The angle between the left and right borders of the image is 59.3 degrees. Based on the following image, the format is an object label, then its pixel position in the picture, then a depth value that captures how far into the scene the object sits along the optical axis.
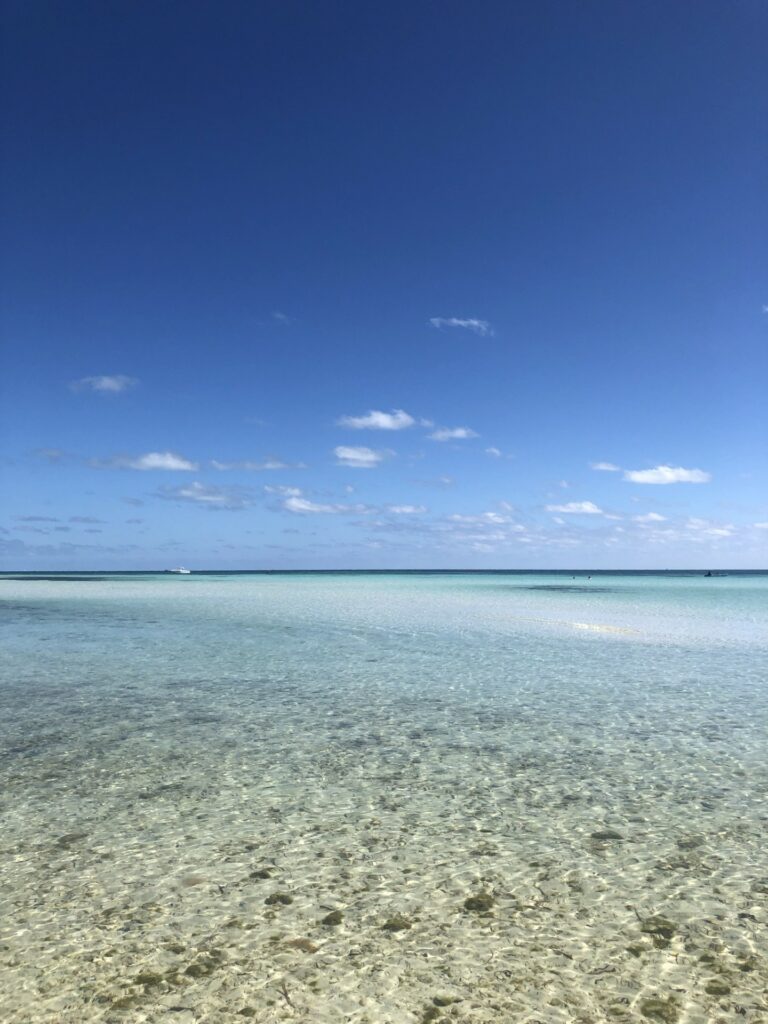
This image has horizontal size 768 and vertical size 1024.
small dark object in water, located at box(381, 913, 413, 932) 5.18
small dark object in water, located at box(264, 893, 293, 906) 5.54
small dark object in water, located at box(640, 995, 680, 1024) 4.16
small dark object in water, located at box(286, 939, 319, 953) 4.90
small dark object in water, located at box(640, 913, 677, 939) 5.11
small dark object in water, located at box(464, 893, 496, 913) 5.45
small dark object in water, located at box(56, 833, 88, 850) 6.65
